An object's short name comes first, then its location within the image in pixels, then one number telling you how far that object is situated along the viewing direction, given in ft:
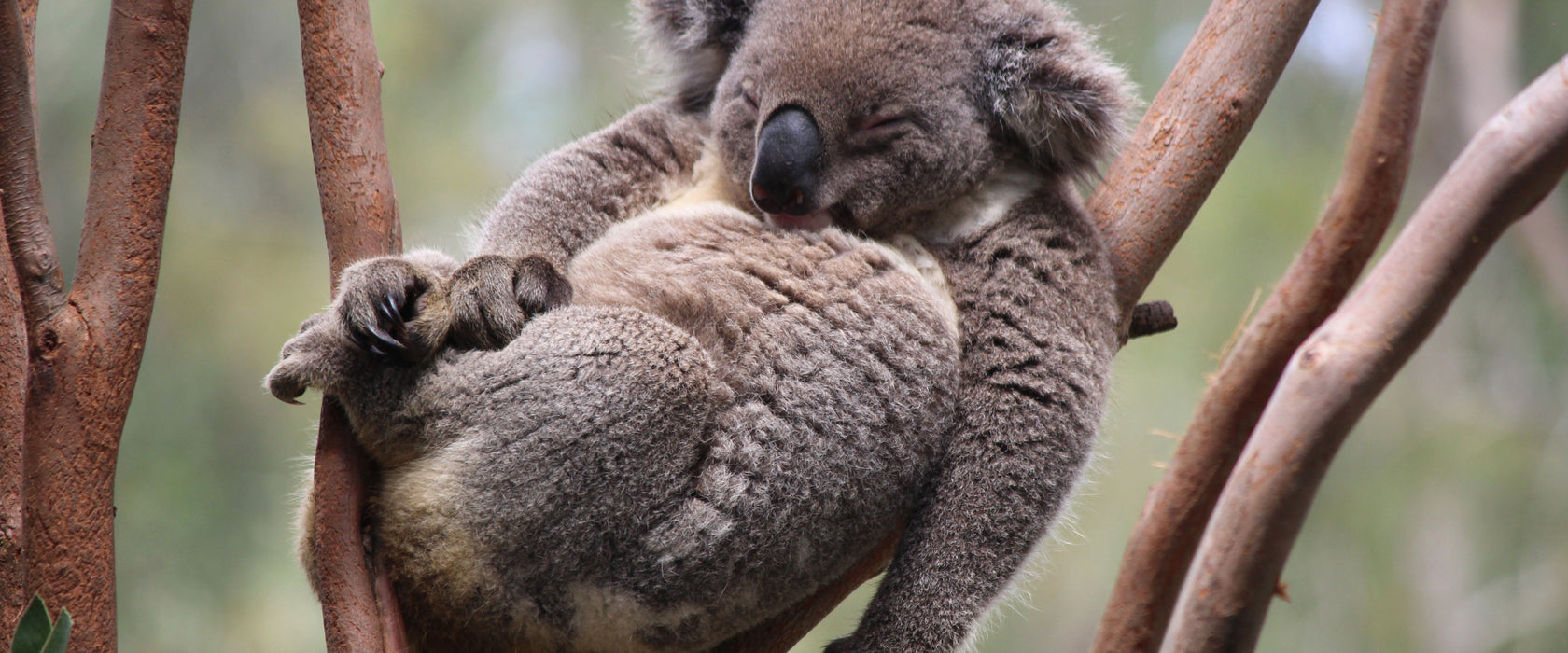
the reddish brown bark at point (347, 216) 13.90
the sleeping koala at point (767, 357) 13.93
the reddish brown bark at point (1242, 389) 13.72
